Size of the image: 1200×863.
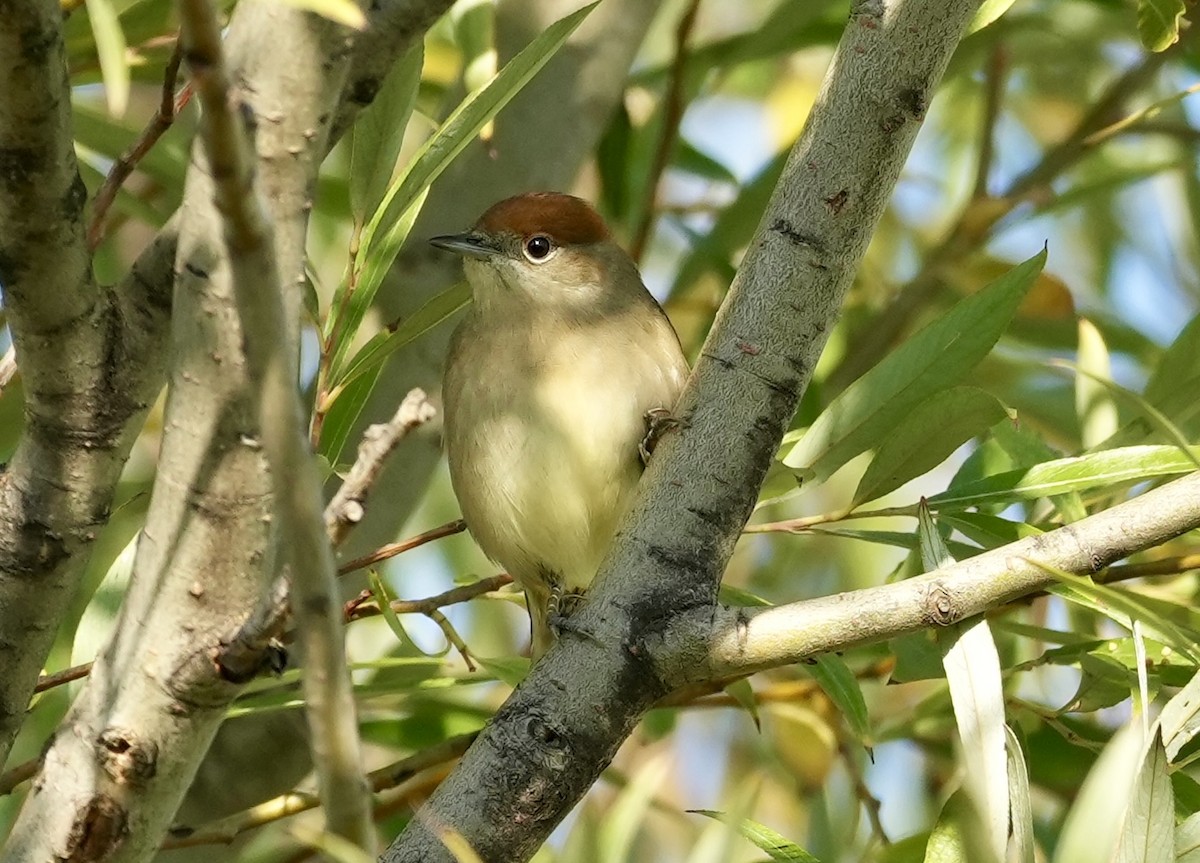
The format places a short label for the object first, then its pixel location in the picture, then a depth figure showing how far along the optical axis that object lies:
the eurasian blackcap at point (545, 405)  6.27
